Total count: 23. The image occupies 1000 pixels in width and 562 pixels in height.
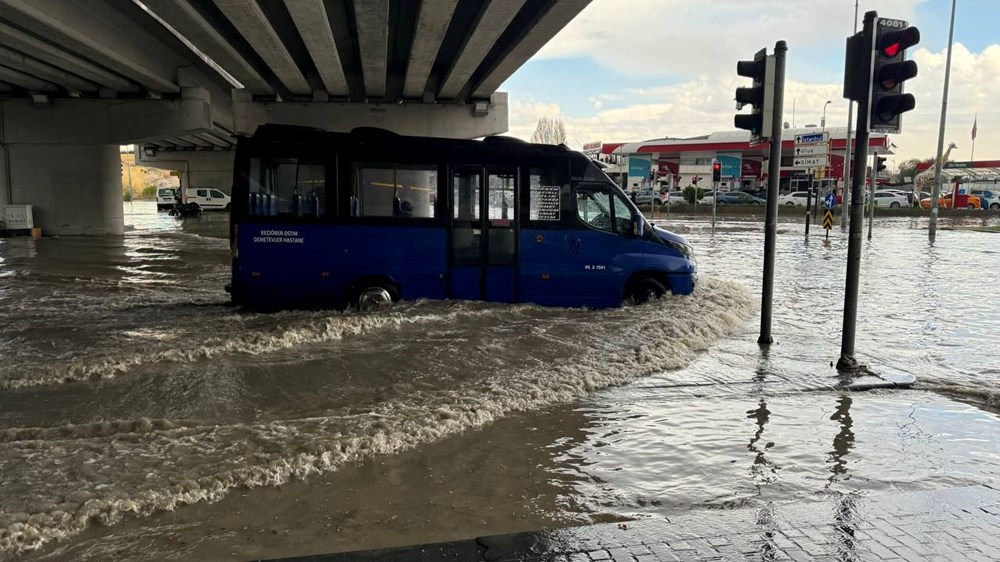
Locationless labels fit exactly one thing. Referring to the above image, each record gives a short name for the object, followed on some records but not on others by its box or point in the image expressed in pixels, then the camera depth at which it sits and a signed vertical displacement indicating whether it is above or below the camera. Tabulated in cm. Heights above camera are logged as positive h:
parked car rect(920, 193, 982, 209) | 5544 +9
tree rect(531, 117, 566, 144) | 8650 +816
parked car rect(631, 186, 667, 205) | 5860 +37
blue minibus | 1024 -42
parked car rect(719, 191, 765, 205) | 5559 +25
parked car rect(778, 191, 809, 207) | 5659 +29
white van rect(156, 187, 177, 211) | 6494 -11
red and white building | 7325 +460
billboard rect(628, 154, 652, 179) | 7775 +400
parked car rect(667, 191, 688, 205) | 5850 +31
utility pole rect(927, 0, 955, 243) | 2941 +155
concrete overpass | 1630 +397
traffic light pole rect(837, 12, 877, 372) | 723 -42
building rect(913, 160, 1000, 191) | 6800 +326
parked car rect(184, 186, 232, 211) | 5778 -5
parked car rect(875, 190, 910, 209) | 5556 +36
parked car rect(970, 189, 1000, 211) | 5628 +43
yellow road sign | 2930 -71
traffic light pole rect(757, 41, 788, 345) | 823 +30
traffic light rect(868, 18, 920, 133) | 705 +133
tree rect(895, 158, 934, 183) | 9362 +466
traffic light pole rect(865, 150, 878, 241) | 3075 -1
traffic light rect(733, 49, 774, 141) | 830 +129
